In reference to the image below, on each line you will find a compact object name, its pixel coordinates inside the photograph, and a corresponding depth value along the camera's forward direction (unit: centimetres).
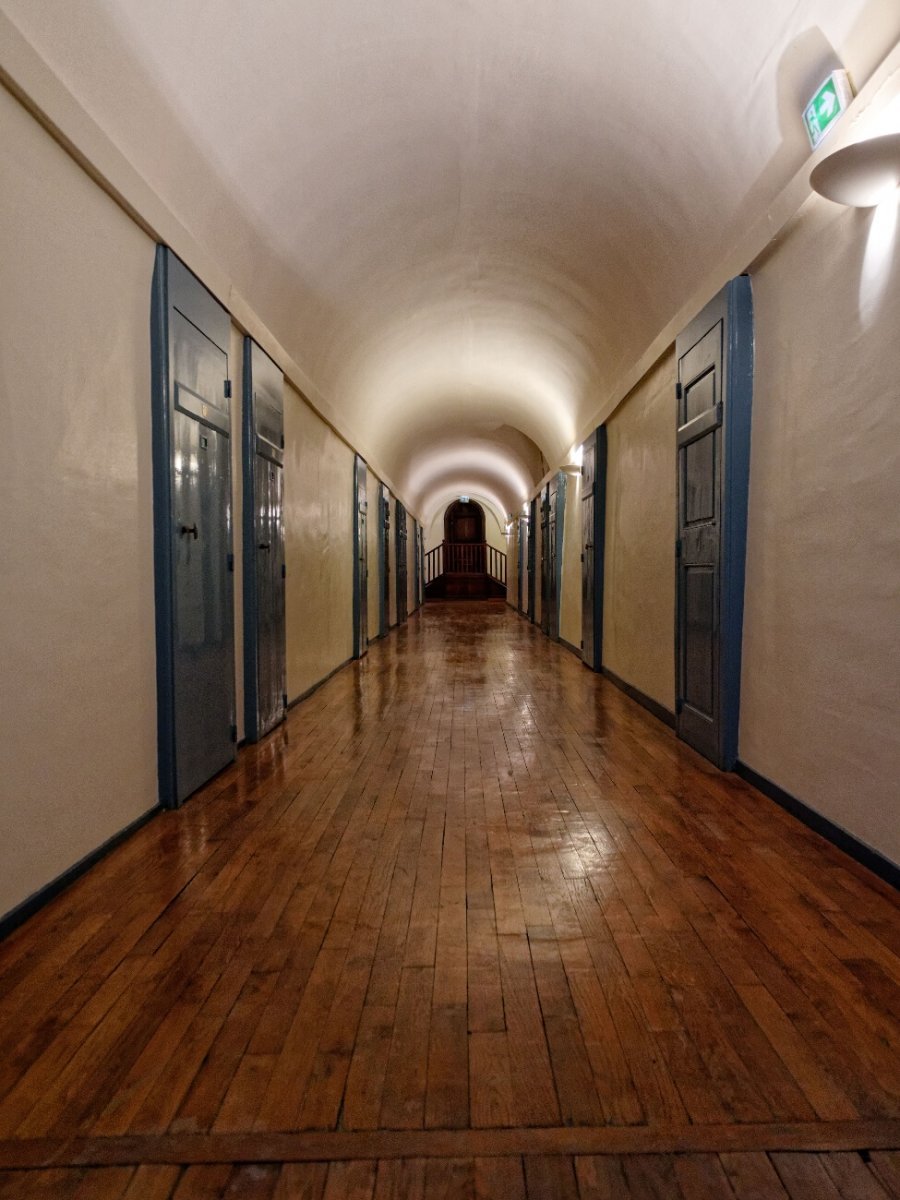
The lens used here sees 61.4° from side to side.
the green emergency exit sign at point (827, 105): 294
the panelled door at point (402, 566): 1638
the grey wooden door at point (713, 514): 420
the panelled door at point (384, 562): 1281
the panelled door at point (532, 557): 1571
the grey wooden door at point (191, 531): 361
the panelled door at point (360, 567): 995
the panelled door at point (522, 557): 1819
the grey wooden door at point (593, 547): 840
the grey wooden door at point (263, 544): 505
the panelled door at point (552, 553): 1195
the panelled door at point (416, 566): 2122
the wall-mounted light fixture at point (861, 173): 254
